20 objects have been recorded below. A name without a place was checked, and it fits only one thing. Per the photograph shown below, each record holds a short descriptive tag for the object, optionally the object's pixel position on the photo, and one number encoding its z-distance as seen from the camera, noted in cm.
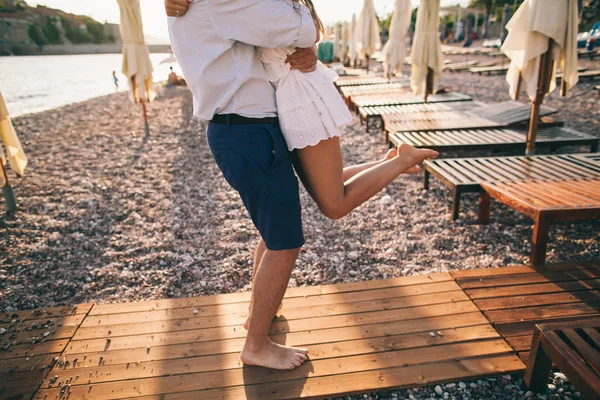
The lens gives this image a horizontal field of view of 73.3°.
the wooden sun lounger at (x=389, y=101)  691
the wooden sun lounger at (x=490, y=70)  1423
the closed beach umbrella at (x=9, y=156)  378
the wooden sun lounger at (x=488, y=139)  466
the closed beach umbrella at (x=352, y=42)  1459
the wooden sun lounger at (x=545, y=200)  256
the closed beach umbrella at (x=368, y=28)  1088
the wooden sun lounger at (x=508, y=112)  570
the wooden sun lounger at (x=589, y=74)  1037
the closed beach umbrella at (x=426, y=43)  630
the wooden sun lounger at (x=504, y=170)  339
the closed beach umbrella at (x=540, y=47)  361
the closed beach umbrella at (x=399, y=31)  790
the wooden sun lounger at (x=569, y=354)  138
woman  150
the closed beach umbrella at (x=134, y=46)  639
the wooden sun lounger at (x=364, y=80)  1076
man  132
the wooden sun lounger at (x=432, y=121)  543
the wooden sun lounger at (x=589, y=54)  1554
